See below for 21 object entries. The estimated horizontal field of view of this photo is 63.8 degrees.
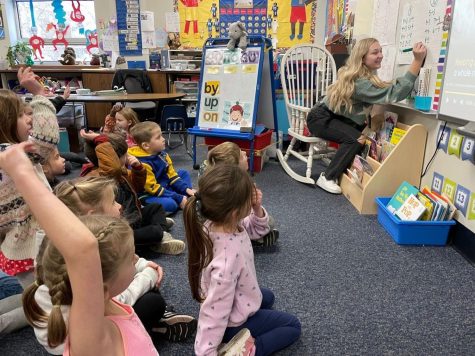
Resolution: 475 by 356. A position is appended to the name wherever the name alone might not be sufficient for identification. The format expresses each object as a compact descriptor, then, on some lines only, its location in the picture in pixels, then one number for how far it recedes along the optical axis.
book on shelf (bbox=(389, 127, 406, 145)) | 2.44
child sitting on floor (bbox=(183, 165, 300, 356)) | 1.09
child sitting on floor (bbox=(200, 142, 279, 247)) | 1.84
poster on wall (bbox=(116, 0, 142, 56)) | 5.45
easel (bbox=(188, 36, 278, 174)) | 3.26
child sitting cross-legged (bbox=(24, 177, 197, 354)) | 1.23
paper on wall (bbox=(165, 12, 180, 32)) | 5.47
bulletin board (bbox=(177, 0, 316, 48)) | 5.36
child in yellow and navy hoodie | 2.28
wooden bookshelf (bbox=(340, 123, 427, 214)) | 2.33
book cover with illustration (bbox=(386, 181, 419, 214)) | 2.23
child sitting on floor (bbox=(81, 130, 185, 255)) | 1.78
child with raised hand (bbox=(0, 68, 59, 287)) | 1.34
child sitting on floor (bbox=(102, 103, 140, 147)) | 2.85
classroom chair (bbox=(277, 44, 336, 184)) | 3.32
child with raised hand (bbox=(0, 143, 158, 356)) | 0.51
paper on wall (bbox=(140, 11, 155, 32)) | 5.44
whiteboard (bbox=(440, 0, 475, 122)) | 1.77
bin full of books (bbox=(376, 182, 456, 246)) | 2.04
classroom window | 5.66
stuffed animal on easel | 3.32
